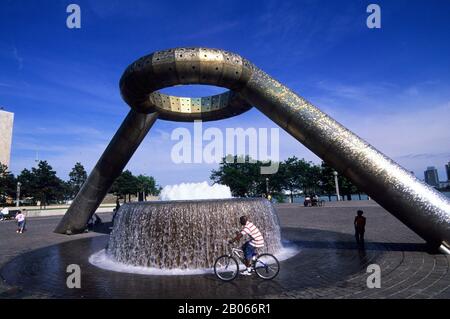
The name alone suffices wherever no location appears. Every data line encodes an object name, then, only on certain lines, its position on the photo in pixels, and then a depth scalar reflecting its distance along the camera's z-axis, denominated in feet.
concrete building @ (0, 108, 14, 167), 253.06
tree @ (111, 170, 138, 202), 276.21
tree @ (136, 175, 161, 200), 298.39
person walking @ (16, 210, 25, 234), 67.41
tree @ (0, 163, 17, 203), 199.82
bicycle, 24.98
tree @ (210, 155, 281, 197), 221.66
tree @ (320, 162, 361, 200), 211.82
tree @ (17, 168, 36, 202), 228.84
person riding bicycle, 25.37
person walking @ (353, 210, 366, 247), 35.70
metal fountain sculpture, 27.86
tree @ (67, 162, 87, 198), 382.50
